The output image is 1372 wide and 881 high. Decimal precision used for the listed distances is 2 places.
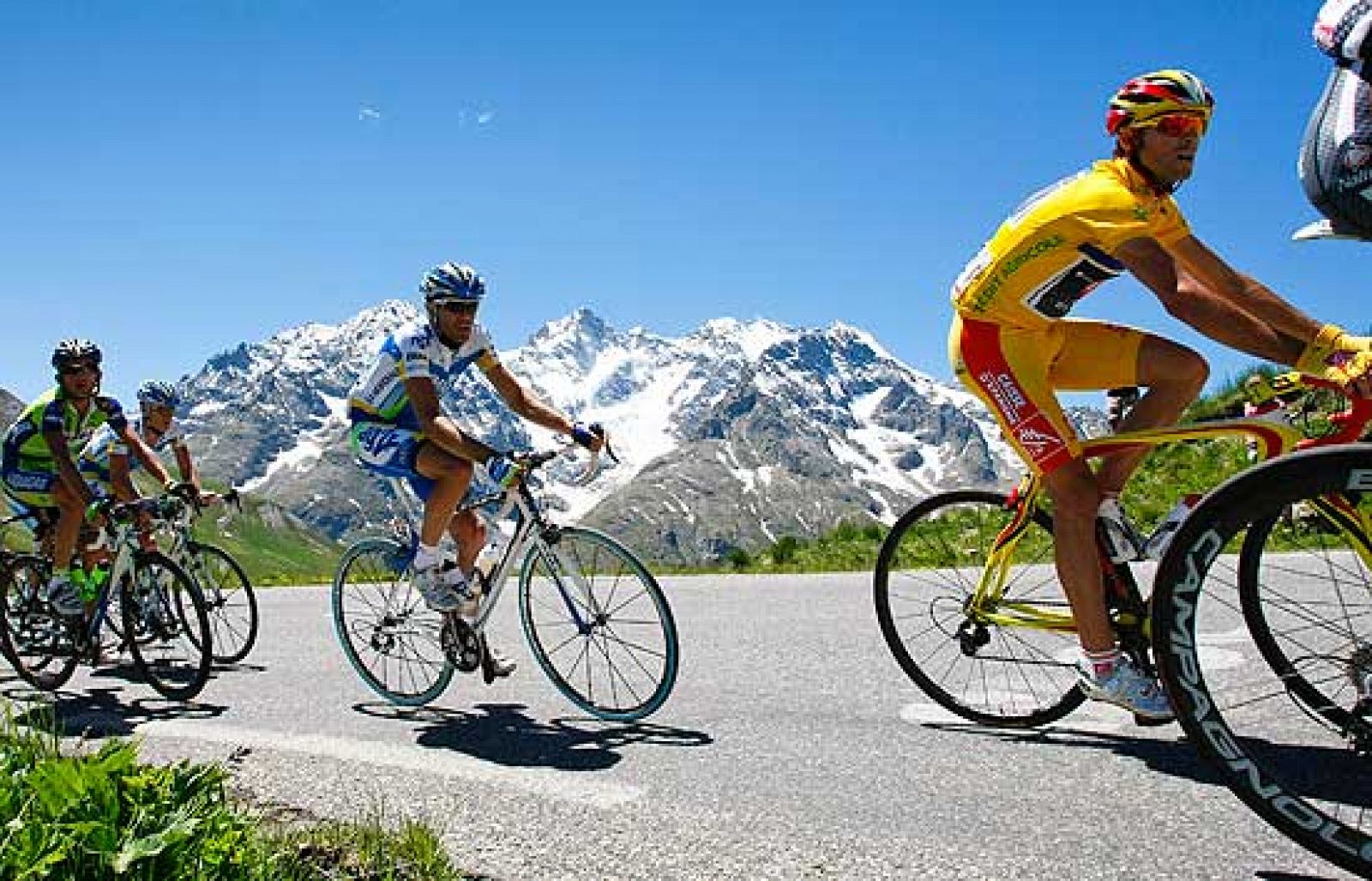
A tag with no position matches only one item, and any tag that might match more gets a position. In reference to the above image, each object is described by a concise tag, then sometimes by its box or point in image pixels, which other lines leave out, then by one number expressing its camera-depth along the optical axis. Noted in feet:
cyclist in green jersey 26.61
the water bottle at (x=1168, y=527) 13.92
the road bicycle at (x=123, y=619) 25.12
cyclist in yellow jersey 13.43
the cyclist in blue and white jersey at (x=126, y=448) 32.09
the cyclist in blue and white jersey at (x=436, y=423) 20.89
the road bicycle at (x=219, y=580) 27.84
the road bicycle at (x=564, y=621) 19.83
